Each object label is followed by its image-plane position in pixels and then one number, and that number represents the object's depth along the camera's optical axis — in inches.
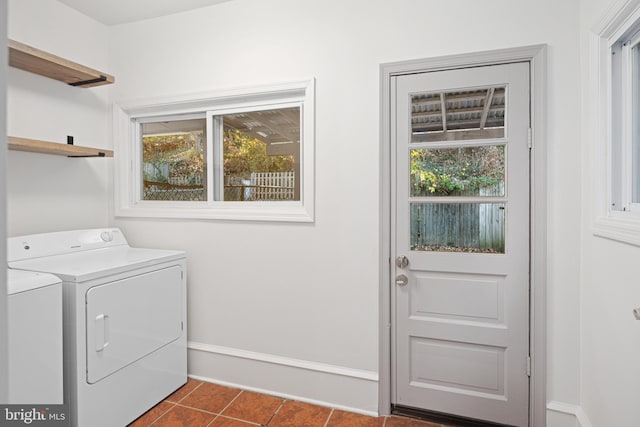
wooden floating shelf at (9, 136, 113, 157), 79.0
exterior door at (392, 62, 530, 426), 76.2
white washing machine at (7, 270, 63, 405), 60.4
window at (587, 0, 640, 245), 56.3
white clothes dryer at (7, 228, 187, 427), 70.8
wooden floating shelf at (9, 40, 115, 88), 79.4
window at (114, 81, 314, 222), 94.7
